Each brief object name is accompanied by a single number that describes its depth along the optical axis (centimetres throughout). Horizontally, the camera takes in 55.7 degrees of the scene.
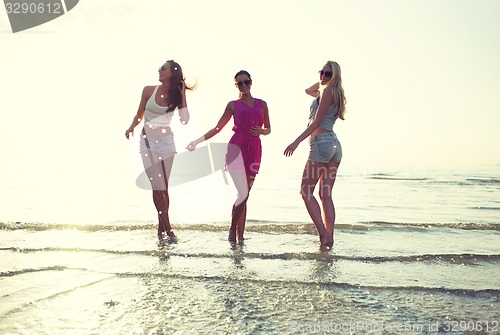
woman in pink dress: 641
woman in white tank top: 666
